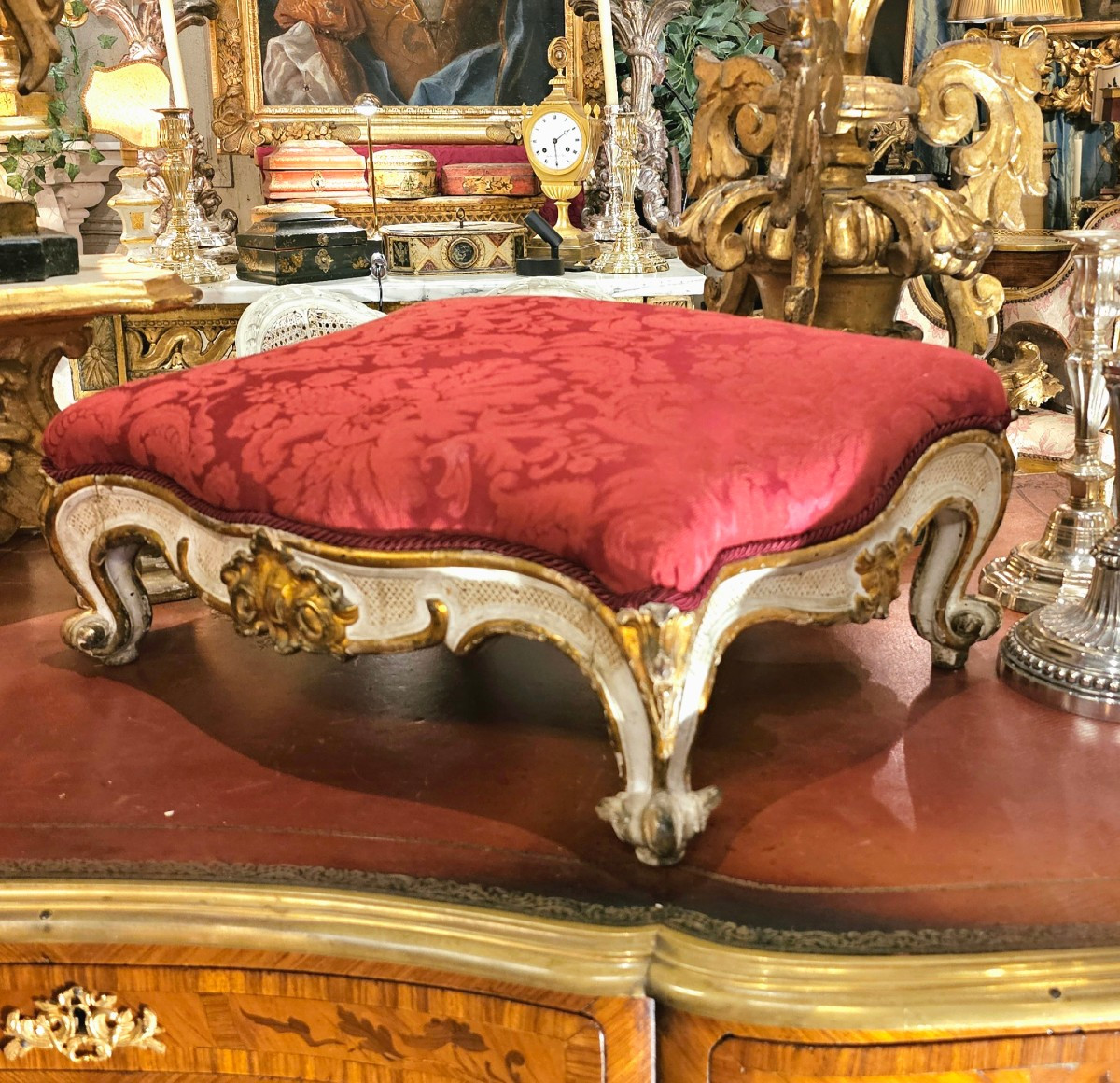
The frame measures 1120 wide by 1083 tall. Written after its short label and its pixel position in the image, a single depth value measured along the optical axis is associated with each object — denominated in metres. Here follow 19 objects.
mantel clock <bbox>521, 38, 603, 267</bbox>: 2.68
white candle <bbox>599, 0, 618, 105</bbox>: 2.34
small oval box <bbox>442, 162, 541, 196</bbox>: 3.86
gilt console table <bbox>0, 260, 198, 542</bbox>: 1.69
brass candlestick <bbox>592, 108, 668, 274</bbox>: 2.44
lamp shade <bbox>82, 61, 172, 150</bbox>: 2.68
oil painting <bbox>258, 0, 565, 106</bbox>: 3.74
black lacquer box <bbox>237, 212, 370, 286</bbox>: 2.40
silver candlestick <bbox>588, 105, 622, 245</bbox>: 2.47
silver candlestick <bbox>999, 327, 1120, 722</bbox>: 1.25
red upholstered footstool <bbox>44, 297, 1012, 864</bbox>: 0.91
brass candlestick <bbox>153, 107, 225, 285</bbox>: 2.40
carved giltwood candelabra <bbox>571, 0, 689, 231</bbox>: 3.02
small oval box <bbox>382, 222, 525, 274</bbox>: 2.49
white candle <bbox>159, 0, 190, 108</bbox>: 2.15
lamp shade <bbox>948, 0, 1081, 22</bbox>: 3.46
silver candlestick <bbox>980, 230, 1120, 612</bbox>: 1.34
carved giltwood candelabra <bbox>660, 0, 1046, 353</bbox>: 1.48
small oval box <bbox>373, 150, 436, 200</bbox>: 3.71
